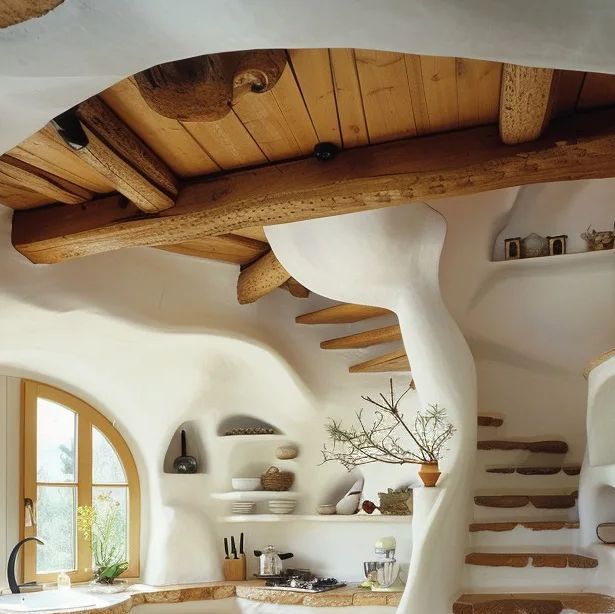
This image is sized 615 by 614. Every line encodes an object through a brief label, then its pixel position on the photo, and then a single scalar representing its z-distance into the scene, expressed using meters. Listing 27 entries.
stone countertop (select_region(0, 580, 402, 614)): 5.17
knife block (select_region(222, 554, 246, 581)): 5.91
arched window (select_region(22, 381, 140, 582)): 5.32
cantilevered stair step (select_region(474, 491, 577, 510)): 4.84
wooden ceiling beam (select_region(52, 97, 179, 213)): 2.82
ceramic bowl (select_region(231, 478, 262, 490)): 6.10
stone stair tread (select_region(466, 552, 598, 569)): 4.33
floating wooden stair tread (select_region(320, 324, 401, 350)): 5.51
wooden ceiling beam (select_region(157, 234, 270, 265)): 5.00
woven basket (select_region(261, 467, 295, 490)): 6.12
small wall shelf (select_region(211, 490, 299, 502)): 6.01
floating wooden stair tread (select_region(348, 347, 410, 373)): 5.40
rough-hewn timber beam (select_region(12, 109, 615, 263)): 3.03
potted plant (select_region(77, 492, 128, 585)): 5.42
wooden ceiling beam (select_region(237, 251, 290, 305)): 5.14
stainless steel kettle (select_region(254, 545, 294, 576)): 5.80
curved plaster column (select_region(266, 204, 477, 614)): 4.36
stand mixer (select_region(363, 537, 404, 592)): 5.38
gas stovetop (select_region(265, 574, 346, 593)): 5.41
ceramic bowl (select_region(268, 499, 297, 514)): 6.05
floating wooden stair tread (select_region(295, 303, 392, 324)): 5.63
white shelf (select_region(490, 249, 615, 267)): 5.80
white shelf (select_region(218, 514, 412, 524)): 5.61
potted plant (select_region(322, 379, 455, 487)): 4.50
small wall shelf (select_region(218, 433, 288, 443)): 6.06
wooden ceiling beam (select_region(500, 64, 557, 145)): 2.49
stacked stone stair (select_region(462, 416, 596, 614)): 4.37
